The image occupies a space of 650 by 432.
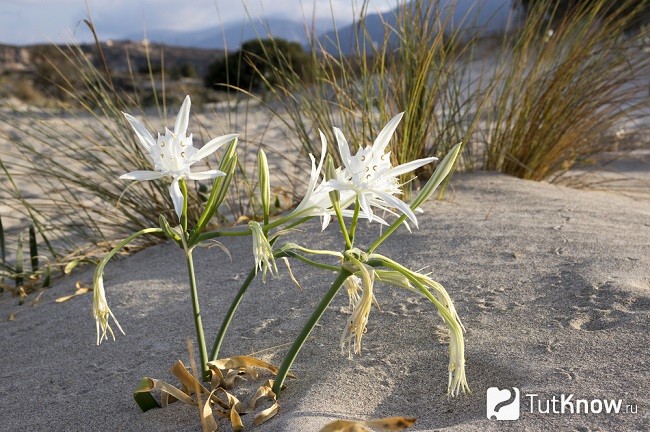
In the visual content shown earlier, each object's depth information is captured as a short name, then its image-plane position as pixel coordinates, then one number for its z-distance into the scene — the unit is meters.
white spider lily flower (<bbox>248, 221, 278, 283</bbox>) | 1.19
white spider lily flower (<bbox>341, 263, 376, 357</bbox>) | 1.19
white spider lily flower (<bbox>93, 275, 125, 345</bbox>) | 1.26
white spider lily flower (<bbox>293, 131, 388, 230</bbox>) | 1.31
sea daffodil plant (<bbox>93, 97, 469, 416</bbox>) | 1.22
